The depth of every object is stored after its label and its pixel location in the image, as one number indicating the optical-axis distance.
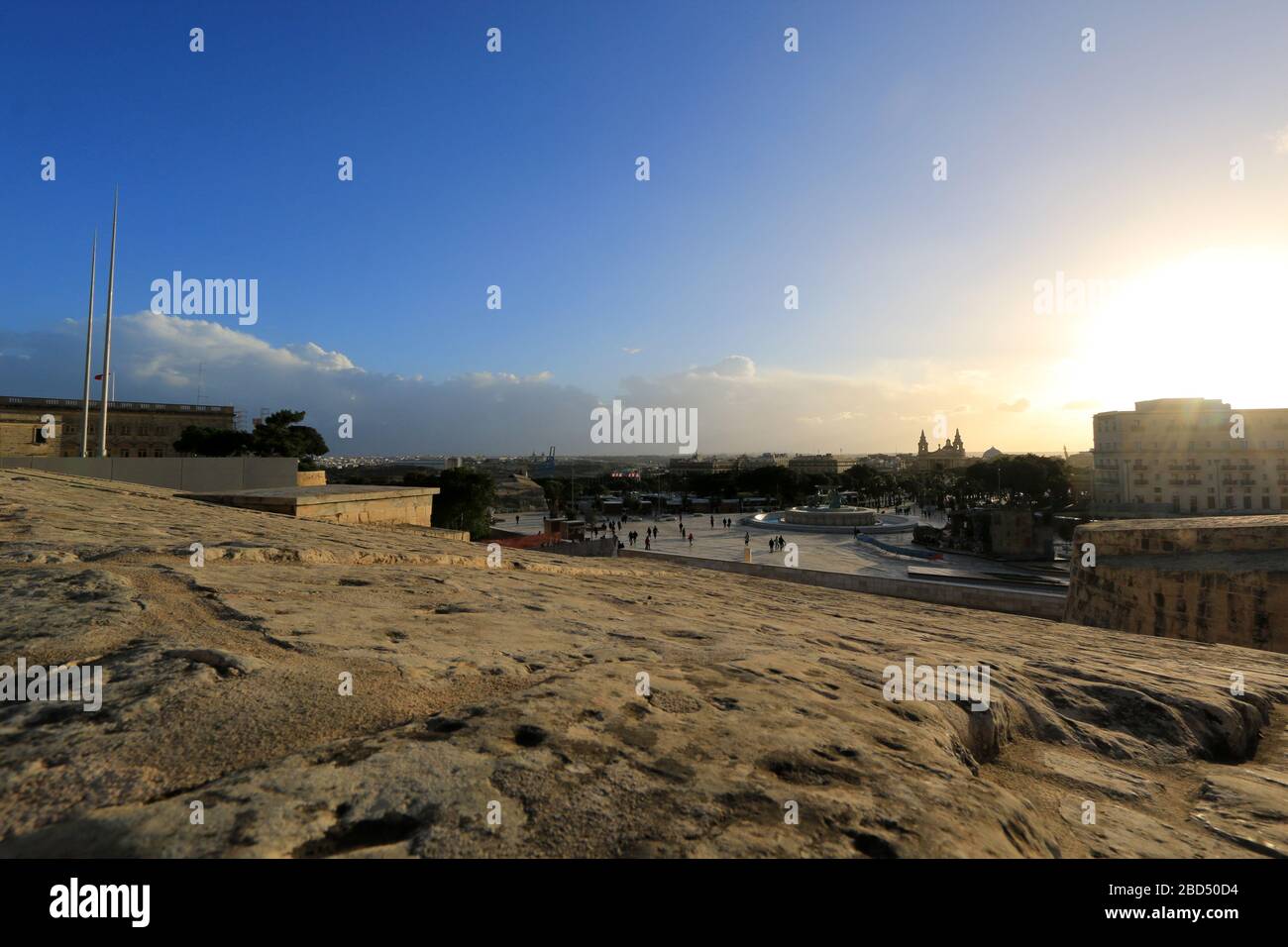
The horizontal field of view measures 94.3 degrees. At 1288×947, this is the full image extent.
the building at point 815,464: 146.99
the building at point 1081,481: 68.19
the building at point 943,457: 138.52
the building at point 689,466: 153.85
